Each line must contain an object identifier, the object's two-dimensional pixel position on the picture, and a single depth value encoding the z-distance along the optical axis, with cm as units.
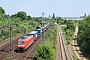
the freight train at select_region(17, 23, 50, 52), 3672
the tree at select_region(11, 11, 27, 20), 14900
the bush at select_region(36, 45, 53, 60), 2745
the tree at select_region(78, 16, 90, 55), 4316
